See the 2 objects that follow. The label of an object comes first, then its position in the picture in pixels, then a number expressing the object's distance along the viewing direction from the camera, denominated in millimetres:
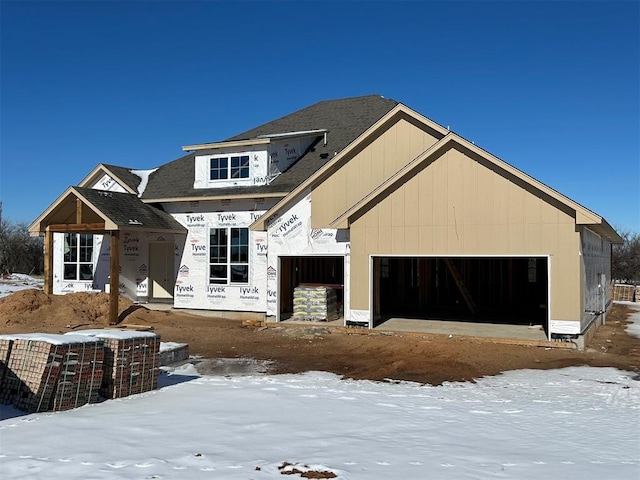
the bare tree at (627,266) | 44375
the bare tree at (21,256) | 51000
